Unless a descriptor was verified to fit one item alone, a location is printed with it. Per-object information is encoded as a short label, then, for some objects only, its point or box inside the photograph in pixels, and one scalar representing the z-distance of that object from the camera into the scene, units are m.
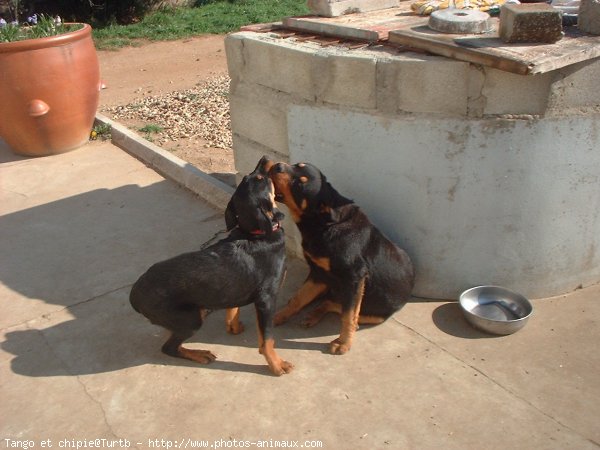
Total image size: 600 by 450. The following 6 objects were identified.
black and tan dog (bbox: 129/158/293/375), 3.69
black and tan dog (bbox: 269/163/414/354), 3.90
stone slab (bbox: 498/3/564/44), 3.77
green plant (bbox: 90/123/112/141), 7.94
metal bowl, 4.02
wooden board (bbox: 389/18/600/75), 3.54
